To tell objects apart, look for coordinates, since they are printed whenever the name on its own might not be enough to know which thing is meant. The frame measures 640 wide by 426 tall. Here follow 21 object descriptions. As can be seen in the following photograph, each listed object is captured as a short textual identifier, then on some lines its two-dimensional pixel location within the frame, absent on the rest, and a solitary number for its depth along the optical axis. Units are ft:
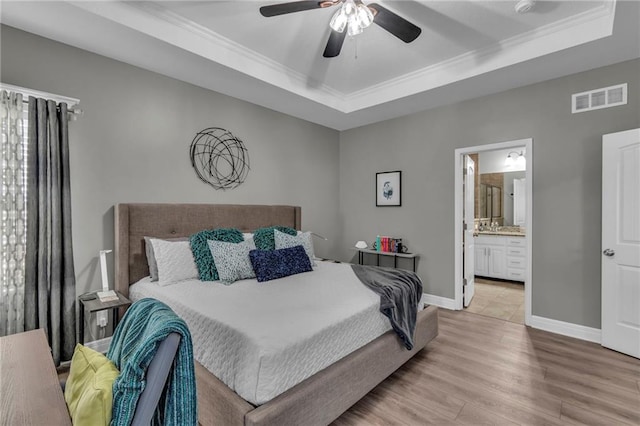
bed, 5.09
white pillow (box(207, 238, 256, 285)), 8.97
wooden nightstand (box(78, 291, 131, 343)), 7.82
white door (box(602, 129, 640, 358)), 8.99
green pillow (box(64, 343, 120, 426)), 2.85
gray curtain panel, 7.68
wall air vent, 9.72
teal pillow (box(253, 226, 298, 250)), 11.03
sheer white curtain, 7.41
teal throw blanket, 2.90
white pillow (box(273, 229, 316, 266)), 10.90
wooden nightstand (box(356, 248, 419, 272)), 14.13
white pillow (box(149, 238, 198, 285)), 8.77
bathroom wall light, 19.65
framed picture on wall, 15.02
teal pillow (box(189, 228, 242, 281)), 9.05
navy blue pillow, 9.30
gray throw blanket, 7.77
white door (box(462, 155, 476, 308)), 13.50
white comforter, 5.13
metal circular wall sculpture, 11.50
